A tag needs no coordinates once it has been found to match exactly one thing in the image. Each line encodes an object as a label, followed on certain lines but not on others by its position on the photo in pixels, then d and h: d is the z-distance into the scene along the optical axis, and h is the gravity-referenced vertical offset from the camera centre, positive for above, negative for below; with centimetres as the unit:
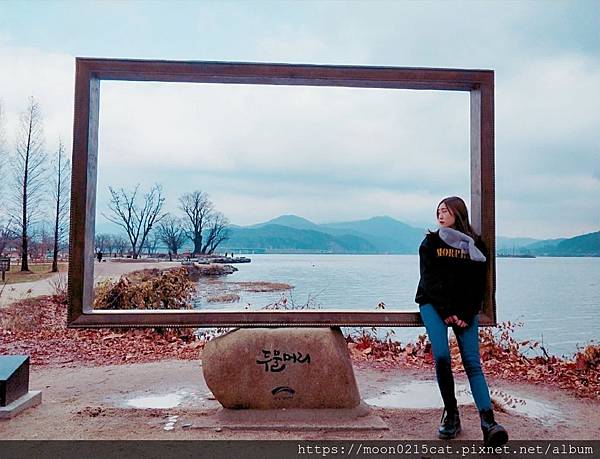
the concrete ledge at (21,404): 404 -118
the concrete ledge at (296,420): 383 -120
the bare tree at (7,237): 1016 +22
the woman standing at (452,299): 362 -31
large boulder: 407 -90
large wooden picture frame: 415 +77
